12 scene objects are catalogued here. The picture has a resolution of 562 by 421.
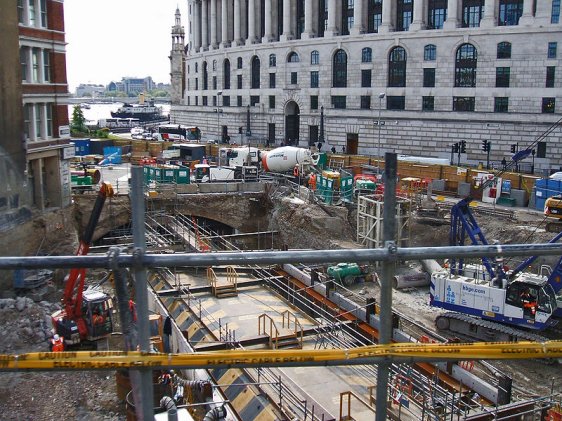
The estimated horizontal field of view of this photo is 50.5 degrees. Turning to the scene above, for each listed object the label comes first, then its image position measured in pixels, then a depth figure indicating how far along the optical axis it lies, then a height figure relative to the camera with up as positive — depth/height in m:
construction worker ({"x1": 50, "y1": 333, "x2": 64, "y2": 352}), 23.19 -8.93
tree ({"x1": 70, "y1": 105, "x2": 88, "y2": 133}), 104.31 -1.12
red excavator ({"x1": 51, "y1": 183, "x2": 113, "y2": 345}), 24.42 -8.23
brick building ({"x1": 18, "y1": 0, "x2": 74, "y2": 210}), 36.75 +0.97
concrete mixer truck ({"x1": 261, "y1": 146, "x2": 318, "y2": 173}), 55.28 -3.82
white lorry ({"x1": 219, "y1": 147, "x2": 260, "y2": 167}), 60.28 -3.99
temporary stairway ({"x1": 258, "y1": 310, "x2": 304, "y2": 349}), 20.88 -7.92
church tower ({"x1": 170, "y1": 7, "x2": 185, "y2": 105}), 147.12 +13.59
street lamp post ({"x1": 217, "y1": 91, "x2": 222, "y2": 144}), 95.38 -1.47
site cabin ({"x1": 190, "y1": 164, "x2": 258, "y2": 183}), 52.78 -5.05
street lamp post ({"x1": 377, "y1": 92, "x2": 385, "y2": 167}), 71.68 -3.51
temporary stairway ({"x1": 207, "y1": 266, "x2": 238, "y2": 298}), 27.45 -7.87
